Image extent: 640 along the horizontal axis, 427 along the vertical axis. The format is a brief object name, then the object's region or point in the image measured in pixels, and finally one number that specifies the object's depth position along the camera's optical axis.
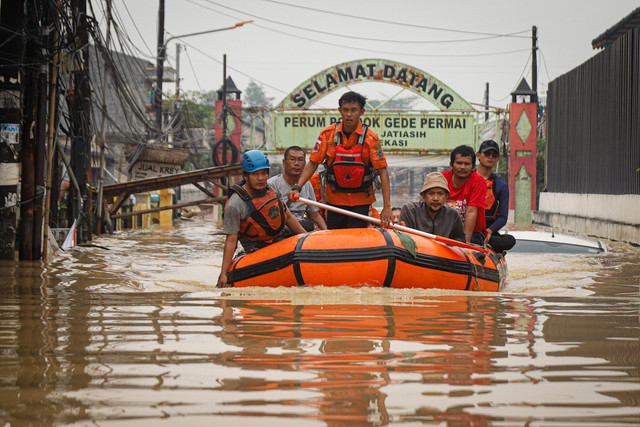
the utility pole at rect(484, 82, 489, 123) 57.44
